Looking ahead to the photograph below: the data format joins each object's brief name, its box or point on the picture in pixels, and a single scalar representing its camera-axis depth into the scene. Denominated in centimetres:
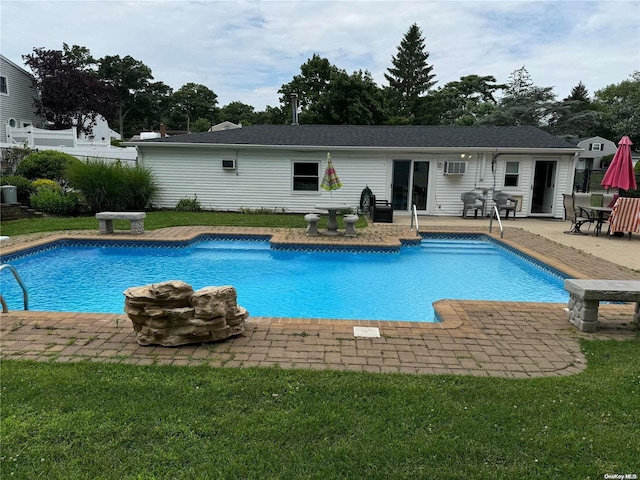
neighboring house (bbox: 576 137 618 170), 3475
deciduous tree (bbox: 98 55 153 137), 5091
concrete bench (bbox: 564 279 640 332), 427
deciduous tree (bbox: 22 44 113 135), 2814
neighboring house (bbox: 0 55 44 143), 2430
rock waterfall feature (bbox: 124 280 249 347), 381
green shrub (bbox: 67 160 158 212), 1331
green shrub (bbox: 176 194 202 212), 1499
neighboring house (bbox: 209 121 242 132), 3741
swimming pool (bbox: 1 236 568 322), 653
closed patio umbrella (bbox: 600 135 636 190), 1035
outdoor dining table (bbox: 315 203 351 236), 1041
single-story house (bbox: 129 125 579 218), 1422
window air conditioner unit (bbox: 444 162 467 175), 1419
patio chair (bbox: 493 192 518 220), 1397
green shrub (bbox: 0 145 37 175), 1537
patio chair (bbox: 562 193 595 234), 1126
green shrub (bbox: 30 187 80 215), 1314
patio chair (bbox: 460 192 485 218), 1412
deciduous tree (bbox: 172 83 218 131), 5919
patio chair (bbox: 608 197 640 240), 998
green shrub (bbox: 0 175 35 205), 1329
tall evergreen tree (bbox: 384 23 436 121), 4281
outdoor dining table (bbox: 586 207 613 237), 1075
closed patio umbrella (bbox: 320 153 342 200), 1138
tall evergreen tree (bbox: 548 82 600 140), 3278
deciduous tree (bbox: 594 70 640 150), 3506
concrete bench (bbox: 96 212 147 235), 1012
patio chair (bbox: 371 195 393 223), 1307
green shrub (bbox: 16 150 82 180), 1470
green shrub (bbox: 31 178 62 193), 1362
